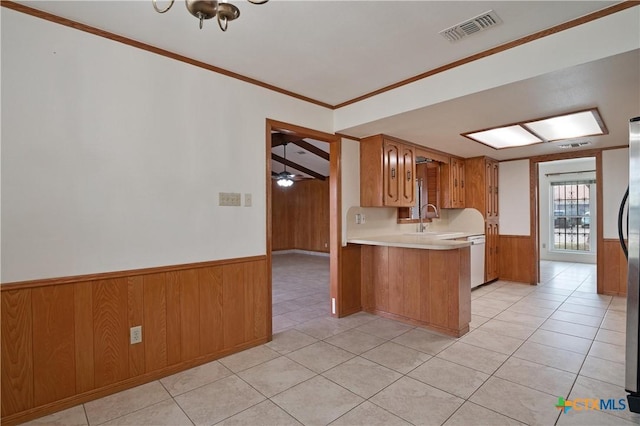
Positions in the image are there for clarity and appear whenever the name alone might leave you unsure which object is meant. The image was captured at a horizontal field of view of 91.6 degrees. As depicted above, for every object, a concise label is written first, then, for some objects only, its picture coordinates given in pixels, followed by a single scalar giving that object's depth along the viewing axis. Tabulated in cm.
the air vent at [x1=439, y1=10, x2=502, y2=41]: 203
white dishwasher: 498
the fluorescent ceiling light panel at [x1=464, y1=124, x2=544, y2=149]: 385
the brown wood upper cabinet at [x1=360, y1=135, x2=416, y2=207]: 387
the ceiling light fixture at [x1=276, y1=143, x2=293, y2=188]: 791
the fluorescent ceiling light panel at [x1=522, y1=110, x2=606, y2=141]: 330
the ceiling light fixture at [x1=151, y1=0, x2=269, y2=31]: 132
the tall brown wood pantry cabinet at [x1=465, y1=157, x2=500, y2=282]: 547
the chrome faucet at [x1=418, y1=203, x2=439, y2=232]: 511
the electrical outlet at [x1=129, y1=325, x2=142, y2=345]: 229
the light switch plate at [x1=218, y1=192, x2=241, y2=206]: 275
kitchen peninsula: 322
